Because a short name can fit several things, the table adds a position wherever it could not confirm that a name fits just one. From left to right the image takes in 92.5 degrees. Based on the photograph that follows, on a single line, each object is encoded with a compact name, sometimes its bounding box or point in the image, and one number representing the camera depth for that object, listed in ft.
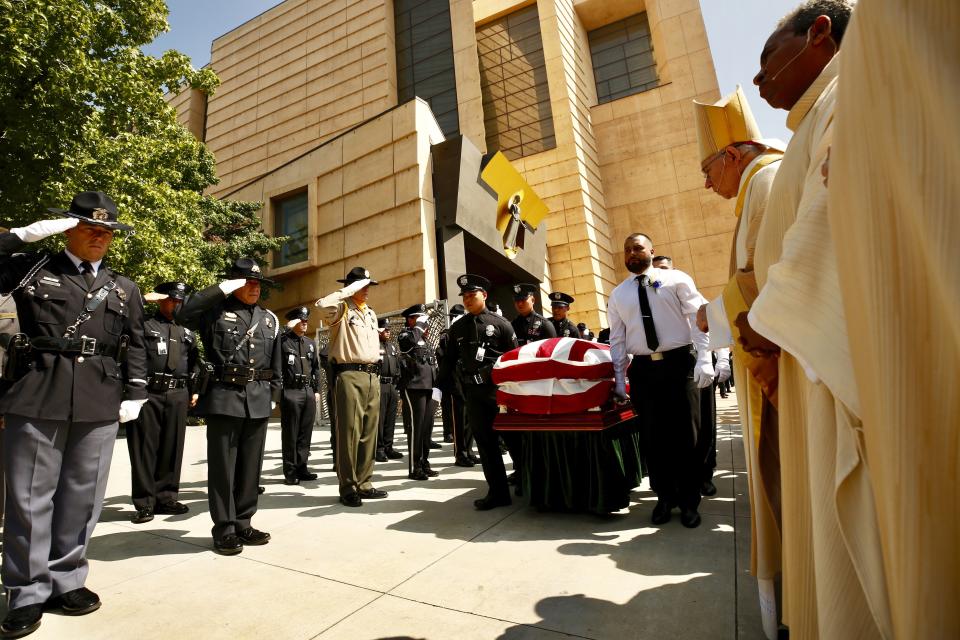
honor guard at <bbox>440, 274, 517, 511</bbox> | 13.11
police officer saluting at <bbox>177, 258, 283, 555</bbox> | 10.90
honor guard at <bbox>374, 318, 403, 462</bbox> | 24.27
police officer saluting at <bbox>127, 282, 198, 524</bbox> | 14.10
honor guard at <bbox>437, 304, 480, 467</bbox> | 19.77
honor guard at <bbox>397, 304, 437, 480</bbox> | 18.34
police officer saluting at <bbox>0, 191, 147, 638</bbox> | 7.66
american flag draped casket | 11.68
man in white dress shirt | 10.95
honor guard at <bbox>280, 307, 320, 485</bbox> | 19.21
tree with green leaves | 28.25
